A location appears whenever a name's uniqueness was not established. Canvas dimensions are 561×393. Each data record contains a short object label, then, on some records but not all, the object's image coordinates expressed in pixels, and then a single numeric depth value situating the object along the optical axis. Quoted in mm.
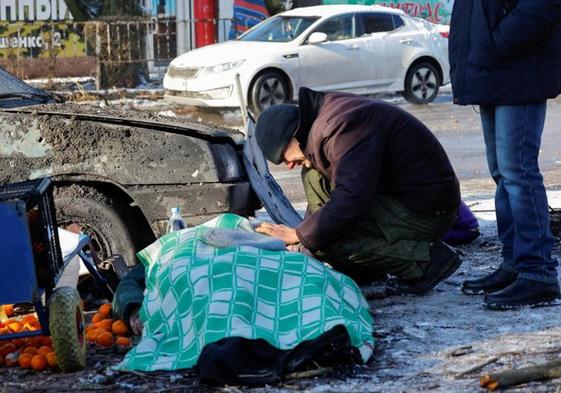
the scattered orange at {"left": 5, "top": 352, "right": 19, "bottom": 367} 7861
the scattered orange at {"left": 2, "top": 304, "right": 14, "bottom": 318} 9298
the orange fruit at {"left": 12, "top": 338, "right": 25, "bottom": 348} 8168
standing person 8500
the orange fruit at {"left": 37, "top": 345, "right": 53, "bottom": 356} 7759
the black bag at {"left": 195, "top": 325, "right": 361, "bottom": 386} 7006
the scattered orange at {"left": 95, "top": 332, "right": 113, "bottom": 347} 8257
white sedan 27077
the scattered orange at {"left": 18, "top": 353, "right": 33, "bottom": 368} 7732
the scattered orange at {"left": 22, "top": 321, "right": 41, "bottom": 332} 8308
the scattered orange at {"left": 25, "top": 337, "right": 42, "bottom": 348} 8110
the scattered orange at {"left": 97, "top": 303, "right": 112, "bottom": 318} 8883
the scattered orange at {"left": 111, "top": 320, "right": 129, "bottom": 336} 8442
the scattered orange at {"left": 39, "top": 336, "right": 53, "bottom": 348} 8125
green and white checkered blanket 7478
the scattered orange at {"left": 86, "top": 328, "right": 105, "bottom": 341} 8334
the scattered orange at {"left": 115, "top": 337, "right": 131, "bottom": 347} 8200
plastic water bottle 9592
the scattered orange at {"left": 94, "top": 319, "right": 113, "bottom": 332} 8547
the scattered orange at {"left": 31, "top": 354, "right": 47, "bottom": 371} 7651
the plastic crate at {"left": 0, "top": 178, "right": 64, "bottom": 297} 7734
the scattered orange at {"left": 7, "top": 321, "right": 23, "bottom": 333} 8251
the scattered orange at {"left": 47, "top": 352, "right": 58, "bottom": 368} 7625
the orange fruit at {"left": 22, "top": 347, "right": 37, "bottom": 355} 7868
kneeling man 8691
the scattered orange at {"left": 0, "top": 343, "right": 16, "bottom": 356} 8039
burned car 9739
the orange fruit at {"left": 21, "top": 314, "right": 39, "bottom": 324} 8543
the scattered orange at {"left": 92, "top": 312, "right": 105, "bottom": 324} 8787
